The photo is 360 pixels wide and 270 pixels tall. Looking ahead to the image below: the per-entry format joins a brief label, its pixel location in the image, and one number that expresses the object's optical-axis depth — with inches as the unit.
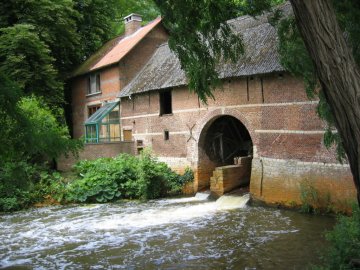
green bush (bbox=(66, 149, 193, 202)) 585.9
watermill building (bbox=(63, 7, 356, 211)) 458.6
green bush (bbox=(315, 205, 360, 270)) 203.8
